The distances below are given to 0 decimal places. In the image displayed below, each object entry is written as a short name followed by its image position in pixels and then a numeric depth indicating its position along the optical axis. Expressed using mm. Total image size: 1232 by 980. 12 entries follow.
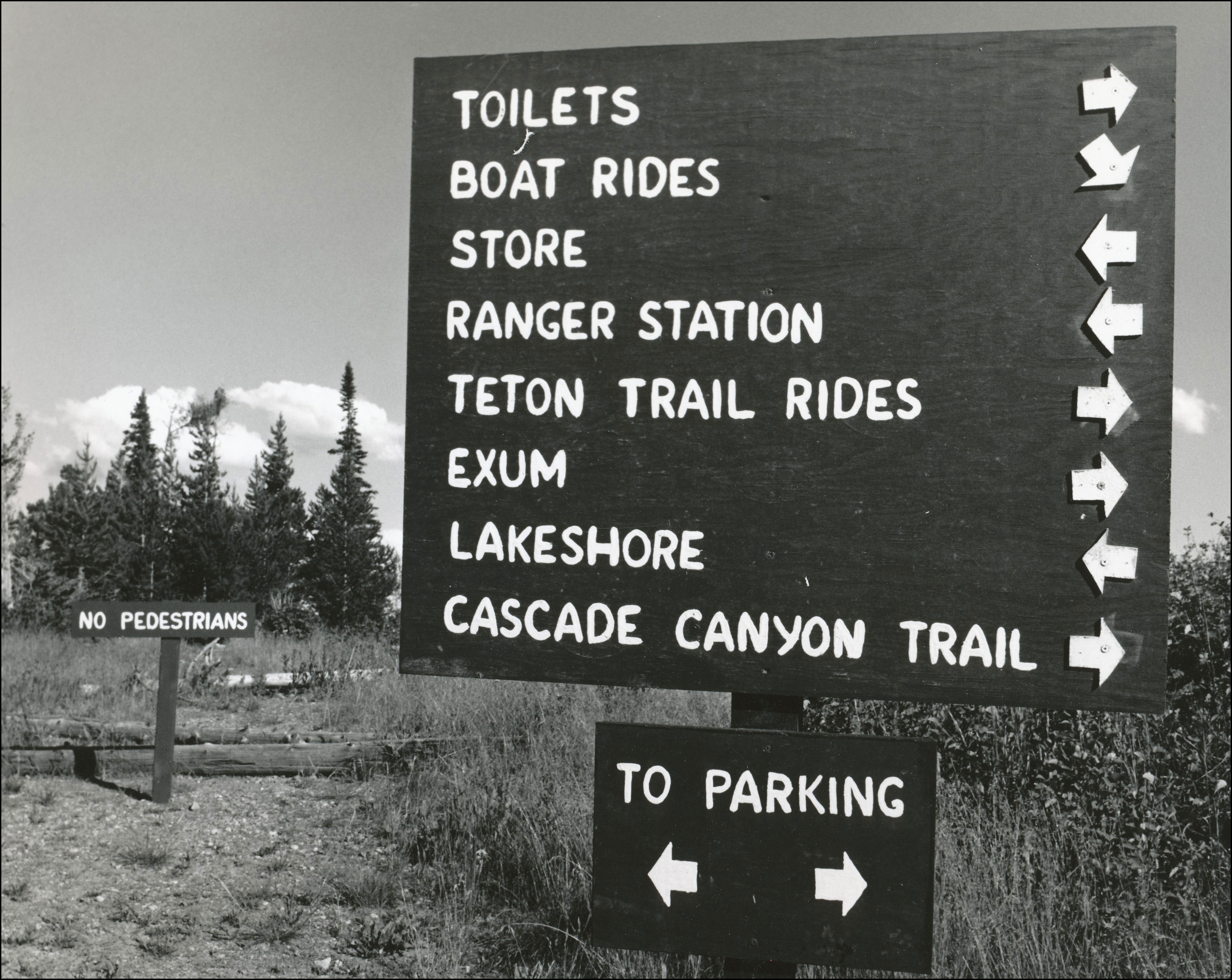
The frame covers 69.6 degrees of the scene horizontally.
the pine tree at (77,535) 39625
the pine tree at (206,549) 42188
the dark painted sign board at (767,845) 1614
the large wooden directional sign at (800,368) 1567
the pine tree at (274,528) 43531
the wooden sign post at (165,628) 6145
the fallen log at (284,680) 9562
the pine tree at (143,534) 42188
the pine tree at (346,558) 43938
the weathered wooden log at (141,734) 6707
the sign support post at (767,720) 1694
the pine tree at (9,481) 31141
